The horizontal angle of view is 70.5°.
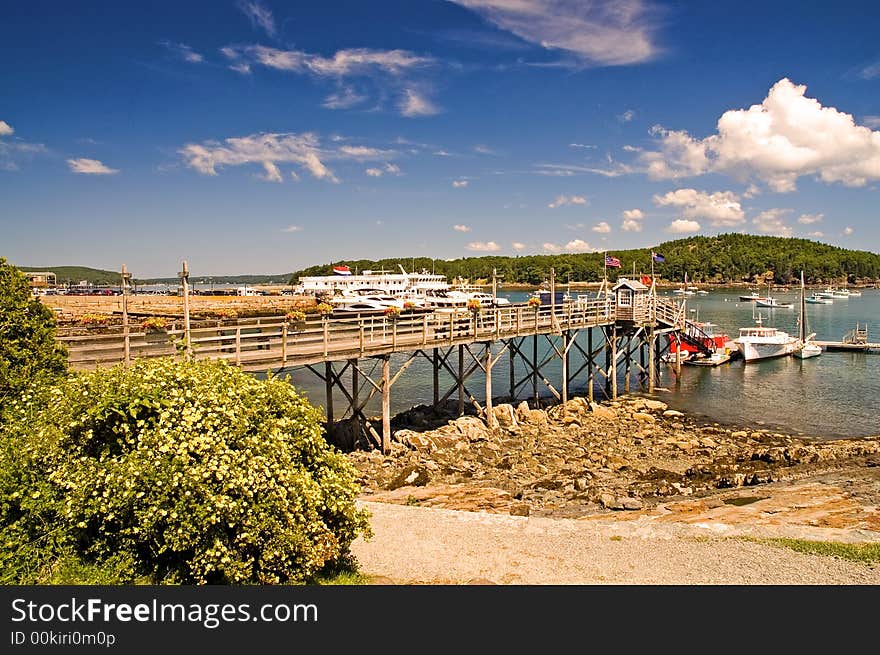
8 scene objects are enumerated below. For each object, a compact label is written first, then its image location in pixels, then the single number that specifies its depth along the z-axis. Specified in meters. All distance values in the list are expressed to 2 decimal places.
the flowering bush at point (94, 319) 46.29
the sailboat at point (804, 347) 53.09
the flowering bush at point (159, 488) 8.34
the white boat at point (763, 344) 52.09
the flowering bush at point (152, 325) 27.66
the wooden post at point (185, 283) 18.99
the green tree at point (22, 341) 11.97
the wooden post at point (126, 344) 16.84
